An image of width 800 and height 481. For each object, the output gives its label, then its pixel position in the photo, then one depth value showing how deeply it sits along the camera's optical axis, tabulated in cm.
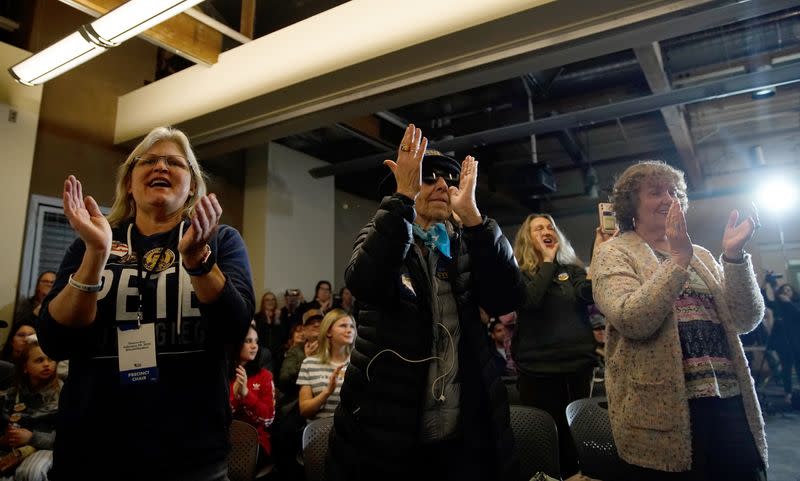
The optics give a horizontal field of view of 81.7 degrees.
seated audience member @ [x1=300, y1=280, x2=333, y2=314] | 583
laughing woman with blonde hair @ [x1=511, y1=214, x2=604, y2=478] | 234
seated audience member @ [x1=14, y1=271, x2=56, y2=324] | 377
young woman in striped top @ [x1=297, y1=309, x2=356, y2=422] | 267
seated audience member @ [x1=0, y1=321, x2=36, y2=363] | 300
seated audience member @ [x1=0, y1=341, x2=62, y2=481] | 237
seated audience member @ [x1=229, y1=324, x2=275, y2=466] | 270
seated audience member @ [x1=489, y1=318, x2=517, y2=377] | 405
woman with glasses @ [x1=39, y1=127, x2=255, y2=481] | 95
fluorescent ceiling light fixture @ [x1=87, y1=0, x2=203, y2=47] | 255
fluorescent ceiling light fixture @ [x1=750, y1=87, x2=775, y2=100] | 477
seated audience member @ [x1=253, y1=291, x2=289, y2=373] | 522
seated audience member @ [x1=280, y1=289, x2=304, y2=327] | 568
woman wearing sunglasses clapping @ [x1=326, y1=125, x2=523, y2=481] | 108
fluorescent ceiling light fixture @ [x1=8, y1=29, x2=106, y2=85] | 299
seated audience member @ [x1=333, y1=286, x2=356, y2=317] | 616
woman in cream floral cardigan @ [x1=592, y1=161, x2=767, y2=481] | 113
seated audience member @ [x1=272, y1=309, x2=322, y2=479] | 282
